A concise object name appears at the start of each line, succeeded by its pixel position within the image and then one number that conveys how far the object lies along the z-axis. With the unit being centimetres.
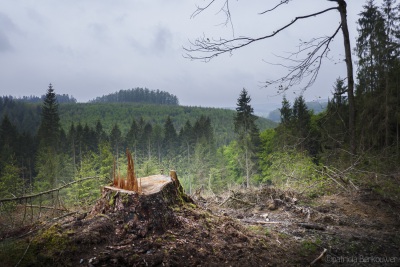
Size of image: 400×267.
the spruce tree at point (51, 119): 3641
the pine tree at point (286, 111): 3691
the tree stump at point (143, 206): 312
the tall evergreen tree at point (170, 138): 6080
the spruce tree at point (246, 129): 3303
